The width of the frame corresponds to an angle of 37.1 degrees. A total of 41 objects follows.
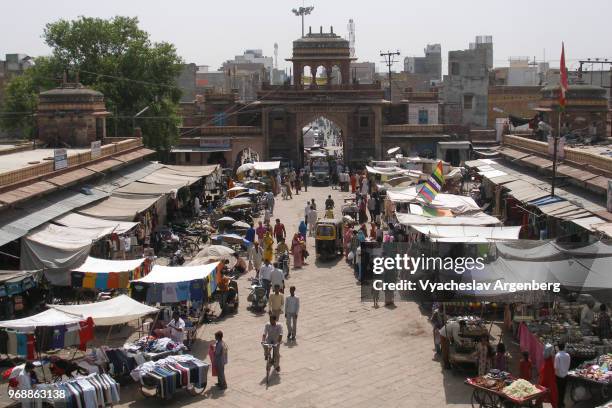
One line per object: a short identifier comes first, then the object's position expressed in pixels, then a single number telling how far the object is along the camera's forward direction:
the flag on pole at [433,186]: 21.20
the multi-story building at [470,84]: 54.47
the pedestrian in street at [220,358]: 13.06
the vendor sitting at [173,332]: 14.31
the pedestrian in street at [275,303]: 16.41
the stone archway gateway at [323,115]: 46.12
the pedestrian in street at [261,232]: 24.17
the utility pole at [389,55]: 56.02
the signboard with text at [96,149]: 25.56
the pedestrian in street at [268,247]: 21.53
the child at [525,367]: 12.67
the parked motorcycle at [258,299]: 17.80
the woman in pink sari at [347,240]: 23.29
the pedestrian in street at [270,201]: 30.26
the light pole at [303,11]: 70.12
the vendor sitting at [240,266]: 21.52
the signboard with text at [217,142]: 46.03
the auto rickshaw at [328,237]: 22.81
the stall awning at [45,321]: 12.85
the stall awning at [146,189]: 24.06
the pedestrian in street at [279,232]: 24.08
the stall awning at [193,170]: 29.86
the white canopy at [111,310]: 13.83
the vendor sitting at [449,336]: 13.79
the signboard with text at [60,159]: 21.83
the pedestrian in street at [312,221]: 26.78
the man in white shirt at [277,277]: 18.44
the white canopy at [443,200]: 20.98
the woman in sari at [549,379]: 12.02
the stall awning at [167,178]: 27.00
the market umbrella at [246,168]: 37.09
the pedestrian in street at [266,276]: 18.45
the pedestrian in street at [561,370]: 12.11
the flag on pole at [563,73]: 21.62
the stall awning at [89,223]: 18.94
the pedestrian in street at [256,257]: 21.33
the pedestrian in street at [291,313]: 15.52
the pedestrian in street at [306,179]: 39.41
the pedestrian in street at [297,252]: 22.11
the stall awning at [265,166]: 36.49
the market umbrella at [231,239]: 22.89
